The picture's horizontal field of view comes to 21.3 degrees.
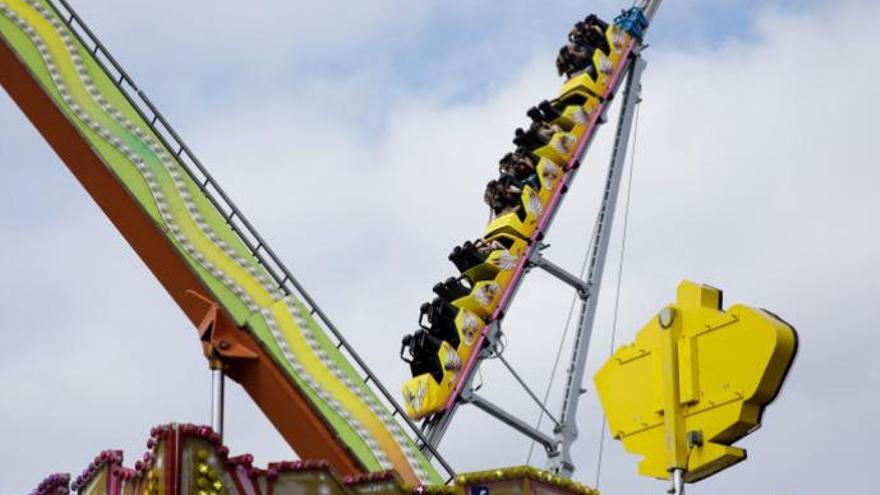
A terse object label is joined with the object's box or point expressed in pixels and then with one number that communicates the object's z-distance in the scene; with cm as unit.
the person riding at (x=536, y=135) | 3494
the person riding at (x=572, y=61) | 3650
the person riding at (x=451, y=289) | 3231
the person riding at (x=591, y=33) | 3672
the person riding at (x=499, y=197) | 3425
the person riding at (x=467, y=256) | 3291
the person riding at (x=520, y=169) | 3453
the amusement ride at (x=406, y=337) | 1747
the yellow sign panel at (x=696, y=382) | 1731
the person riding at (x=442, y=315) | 3209
